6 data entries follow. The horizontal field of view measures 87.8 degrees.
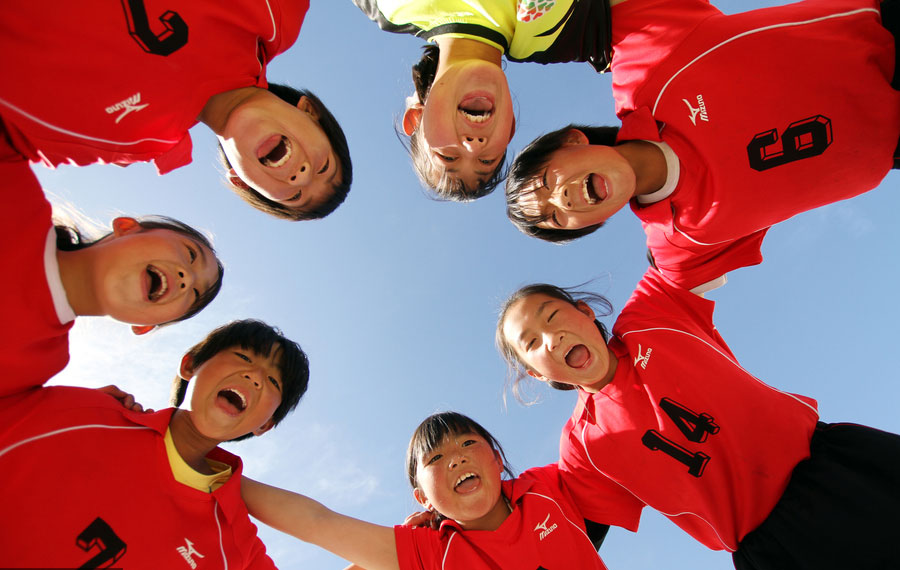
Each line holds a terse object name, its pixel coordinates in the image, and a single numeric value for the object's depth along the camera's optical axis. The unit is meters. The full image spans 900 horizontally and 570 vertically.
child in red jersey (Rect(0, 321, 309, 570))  0.49
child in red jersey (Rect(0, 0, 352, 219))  0.50
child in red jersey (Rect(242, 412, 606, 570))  0.68
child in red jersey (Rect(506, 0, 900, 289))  0.60
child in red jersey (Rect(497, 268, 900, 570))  0.59
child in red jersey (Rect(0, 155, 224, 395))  0.51
